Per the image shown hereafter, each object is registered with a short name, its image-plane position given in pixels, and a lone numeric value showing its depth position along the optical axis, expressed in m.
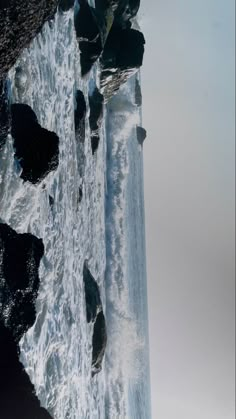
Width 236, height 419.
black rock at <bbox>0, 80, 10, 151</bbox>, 6.95
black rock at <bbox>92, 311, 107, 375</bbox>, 13.67
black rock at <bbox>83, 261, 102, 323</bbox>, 13.16
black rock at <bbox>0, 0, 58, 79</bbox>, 5.56
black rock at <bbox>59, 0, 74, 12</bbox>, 11.03
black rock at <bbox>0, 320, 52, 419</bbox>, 6.22
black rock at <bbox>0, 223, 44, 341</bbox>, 6.66
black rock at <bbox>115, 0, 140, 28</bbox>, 15.41
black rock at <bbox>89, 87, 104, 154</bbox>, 14.76
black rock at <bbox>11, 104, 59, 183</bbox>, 7.62
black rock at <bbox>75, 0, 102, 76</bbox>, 12.57
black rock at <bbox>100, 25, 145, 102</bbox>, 15.11
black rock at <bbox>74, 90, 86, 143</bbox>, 12.55
